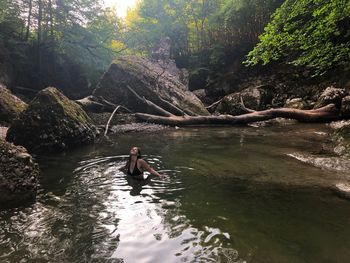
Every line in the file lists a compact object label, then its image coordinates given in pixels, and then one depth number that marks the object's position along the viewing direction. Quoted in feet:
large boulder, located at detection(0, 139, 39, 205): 20.34
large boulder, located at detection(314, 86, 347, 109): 44.39
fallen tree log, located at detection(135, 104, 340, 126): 41.16
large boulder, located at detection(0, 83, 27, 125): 48.49
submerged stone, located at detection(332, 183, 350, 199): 19.52
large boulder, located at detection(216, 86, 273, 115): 65.00
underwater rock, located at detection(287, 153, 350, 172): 25.16
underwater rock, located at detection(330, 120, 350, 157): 28.59
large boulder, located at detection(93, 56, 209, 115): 66.64
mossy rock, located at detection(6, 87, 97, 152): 37.55
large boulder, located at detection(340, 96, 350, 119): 42.34
